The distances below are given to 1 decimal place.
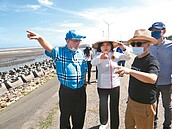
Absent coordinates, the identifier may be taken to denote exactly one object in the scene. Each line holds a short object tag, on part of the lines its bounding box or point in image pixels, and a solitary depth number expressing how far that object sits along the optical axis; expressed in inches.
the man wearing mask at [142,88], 68.2
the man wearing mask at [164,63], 92.0
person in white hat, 92.8
